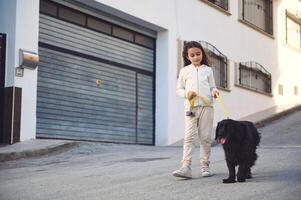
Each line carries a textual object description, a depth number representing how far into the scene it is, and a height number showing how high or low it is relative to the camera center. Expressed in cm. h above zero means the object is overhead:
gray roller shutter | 1306 +138
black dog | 657 -3
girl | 710 +47
